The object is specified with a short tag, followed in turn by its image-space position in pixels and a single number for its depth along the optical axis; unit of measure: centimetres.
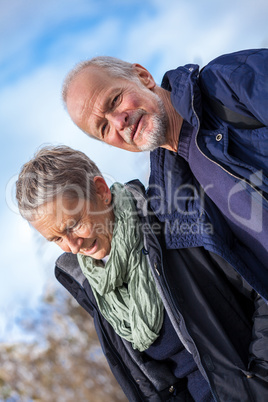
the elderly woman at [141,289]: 174
